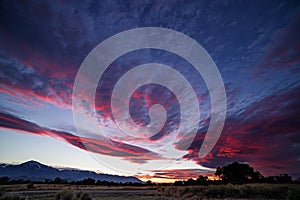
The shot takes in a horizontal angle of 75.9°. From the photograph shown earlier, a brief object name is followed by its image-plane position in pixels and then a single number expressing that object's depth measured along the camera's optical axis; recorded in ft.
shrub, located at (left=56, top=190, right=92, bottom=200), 45.95
